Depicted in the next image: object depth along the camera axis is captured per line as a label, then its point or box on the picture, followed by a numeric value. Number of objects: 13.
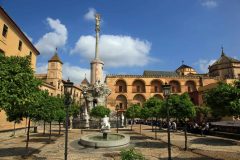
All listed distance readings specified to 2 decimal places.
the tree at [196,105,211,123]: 32.02
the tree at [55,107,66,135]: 19.46
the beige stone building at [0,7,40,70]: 19.73
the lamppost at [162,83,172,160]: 10.42
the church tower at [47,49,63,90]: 57.25
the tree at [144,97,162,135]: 25.97
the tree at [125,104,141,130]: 32.22
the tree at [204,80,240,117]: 14.07
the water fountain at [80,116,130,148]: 14.31
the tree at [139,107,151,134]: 26.23
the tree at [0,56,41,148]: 8.49
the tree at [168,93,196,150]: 15.25
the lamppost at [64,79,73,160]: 9.18
